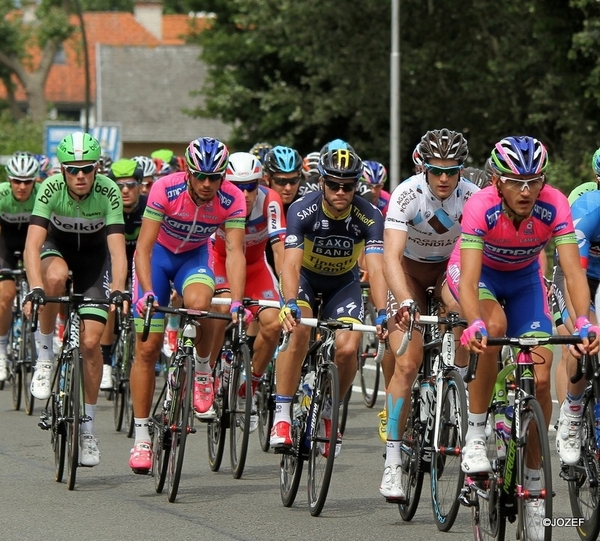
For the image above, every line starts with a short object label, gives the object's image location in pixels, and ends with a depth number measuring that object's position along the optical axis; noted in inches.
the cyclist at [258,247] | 889.5
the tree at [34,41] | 5708.7
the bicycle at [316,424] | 684.7
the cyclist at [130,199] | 1131.3
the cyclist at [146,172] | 1261.1
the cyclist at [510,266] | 596.7
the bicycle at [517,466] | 548.7
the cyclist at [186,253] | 764.0
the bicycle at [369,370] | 1111.9
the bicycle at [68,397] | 746.2
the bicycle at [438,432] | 639.8
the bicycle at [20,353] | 1098.1
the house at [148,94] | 6501.0
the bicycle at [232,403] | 793.6
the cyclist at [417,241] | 681.0
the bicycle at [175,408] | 721.6
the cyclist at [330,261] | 729.6
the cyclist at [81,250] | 773.9
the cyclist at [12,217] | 1098.1
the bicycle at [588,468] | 597.0
